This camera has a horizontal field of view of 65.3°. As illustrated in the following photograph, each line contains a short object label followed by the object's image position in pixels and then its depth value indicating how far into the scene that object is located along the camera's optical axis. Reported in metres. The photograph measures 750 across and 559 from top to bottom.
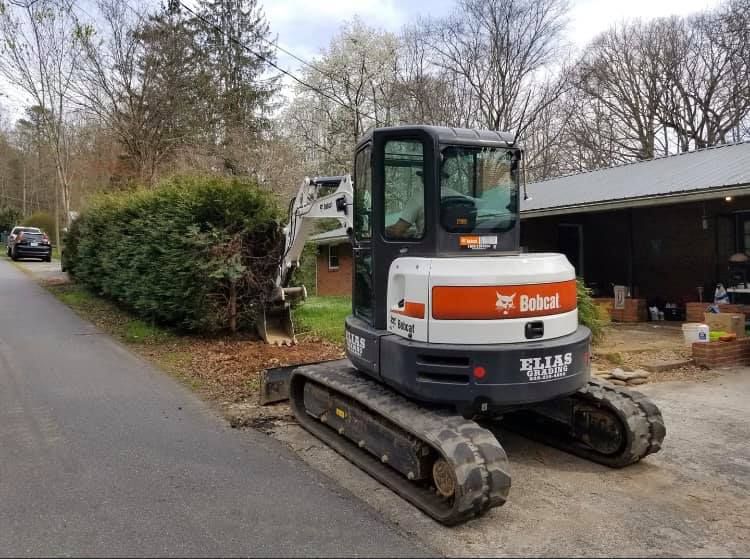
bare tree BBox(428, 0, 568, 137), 31.19
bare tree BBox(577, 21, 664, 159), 31.19
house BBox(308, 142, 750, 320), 11.56
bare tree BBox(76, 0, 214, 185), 21.42
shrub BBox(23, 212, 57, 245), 43.00
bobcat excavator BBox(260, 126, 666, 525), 3.91
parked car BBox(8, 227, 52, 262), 28.94
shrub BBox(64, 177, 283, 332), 9.30
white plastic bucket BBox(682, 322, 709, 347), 8.36
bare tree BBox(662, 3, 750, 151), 27.59
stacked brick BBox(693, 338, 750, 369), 8.12
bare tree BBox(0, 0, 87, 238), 19.61
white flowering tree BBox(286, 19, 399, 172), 29.91
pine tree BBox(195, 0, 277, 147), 26.86
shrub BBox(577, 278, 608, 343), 8.66
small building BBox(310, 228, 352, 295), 22.61
